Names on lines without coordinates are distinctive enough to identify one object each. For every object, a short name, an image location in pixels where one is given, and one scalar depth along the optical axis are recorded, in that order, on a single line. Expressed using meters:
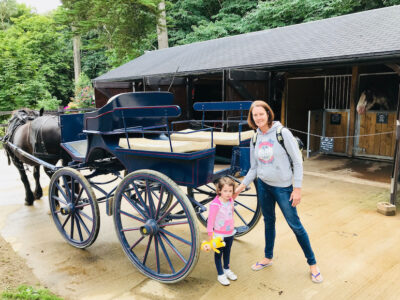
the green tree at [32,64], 17.97
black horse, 4.83
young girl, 2.86
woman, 2.81
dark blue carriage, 2.91
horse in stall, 8.10
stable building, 6.66
